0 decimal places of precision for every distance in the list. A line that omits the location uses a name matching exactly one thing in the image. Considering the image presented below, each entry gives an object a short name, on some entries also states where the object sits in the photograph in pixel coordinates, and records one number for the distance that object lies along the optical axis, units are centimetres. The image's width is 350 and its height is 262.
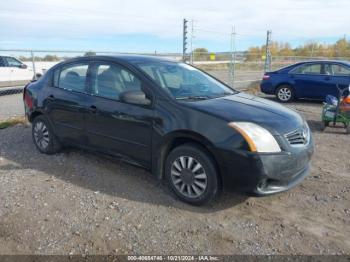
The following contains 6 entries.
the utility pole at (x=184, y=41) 1183
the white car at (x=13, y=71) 1447
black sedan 351
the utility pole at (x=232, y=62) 1371
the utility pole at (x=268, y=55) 1526
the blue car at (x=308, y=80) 1047
